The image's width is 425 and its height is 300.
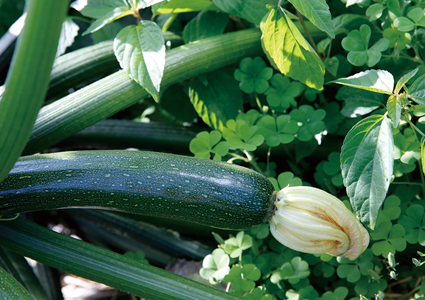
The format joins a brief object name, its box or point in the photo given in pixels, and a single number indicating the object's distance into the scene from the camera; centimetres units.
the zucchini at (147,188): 63
